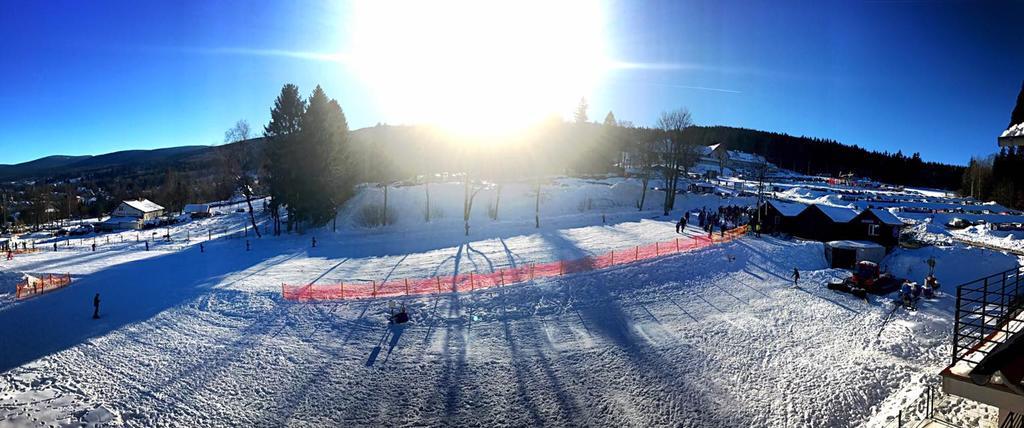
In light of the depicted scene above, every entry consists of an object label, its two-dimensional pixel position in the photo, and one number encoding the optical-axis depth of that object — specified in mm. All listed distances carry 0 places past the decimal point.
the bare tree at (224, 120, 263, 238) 45281
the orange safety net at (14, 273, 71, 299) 24188
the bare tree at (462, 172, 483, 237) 45344
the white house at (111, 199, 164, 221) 75375
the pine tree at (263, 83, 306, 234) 45562
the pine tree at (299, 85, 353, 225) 45938
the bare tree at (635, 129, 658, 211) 59572
